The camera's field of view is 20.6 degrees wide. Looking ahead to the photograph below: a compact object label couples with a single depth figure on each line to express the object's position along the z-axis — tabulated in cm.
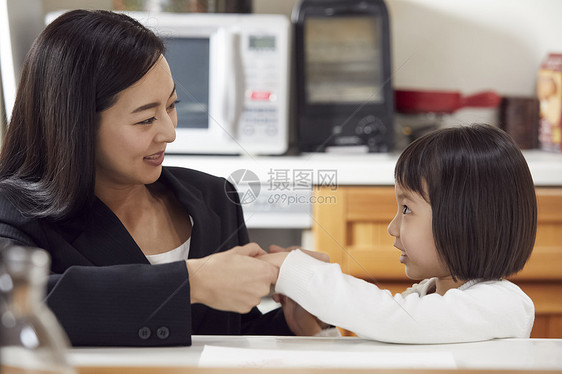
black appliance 414
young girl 253
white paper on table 210
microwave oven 404
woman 292
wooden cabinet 387
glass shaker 116
